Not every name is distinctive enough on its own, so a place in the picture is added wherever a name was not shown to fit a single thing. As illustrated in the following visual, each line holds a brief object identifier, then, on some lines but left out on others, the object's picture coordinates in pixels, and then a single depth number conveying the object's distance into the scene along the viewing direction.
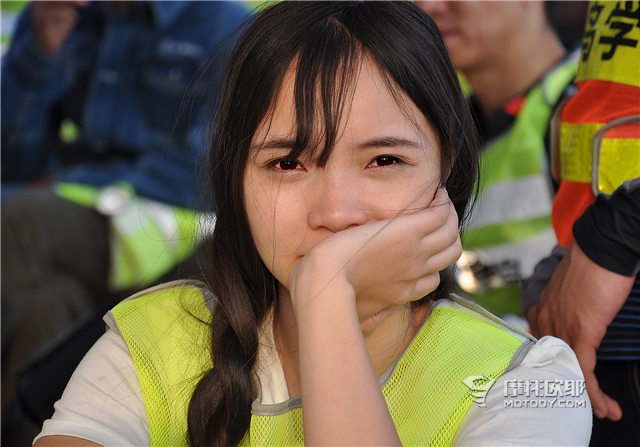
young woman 2.18
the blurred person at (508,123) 2.68
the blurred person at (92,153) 3.01
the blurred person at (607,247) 2.28
